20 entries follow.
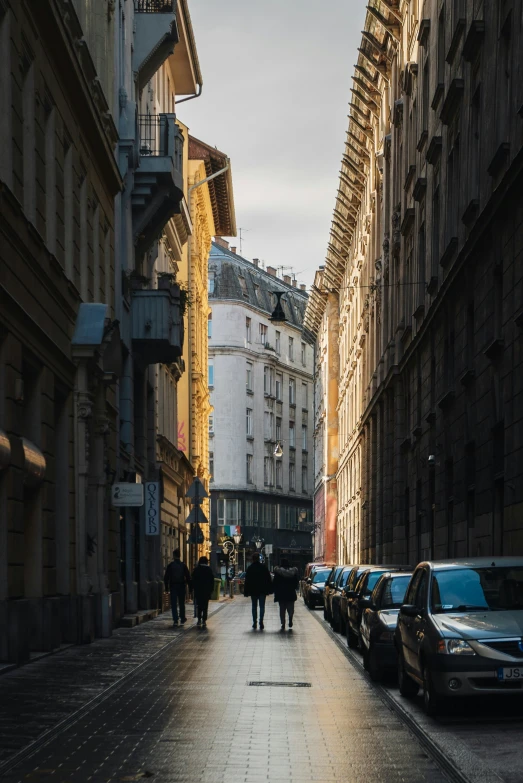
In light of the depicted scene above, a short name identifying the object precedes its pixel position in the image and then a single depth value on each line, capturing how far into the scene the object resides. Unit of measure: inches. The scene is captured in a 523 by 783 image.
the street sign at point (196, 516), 1446.9
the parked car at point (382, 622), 675.4
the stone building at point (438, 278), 925.8
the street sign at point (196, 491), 1406.3
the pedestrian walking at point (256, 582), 1255.5
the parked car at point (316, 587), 1870.1
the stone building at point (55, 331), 727.1
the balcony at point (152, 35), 1487.5
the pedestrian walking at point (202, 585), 1305.4
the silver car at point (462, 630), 498.3
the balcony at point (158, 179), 1414.9
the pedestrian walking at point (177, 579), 1304.1
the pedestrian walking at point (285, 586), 1240.2
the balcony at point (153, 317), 1397.6
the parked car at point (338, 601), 1169.4
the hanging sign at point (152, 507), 1320.1
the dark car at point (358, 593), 890.1
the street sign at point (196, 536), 1507.1
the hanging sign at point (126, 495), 1071.4
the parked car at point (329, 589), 1371.8
